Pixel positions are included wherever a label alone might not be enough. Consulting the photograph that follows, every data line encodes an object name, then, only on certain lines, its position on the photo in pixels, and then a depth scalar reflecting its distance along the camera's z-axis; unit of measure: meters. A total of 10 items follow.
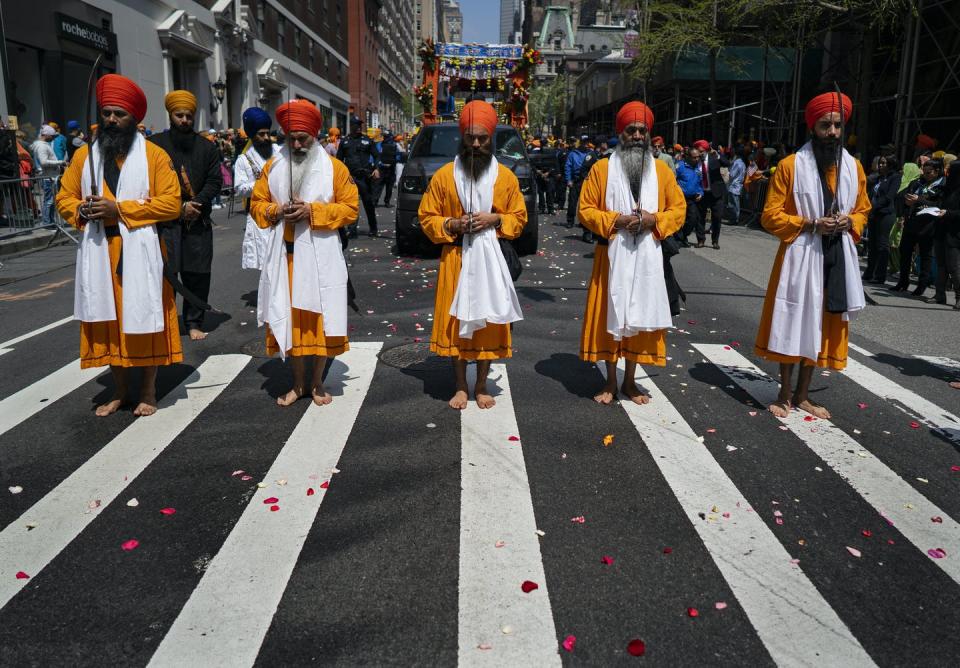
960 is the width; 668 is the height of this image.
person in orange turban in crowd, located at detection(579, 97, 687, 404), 5.34
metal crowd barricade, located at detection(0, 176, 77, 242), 12.95
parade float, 23.77
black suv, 12.45
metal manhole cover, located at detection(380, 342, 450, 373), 6.57
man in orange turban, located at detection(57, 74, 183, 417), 4.84
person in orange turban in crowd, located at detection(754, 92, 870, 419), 5.15
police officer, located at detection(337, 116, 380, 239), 13.83
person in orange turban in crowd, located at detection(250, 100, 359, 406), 5.21
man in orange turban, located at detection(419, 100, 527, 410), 5.21
